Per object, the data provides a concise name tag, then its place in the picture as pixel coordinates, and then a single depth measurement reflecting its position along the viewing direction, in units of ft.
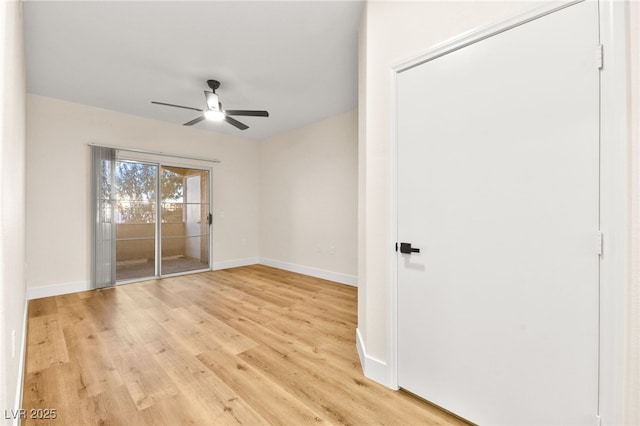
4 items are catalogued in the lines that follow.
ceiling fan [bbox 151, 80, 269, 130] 10.60
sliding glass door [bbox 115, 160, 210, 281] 14.80
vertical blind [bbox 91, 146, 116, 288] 13.32
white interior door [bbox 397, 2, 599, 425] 3.94
